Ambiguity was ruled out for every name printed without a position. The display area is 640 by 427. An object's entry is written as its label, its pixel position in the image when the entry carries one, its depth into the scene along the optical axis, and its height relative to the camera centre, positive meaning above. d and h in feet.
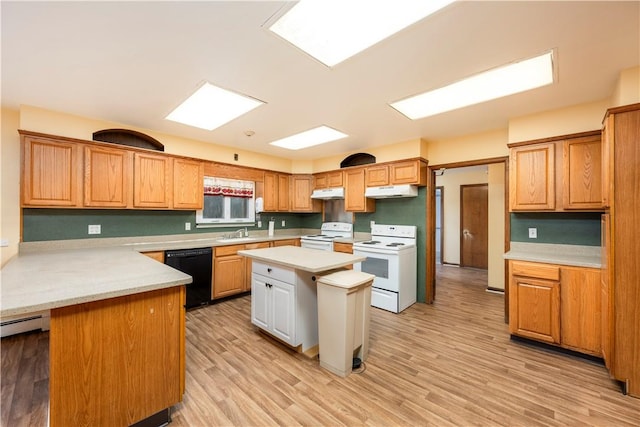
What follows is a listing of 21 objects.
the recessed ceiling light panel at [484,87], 6.84 +3.93
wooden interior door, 20.45 -0.94
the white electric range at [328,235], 15.37 -1.46
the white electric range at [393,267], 11.94 -2.63
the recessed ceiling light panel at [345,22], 4.75 +3.90
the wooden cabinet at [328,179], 16.10 +2.26
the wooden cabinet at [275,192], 16.57 +1.44
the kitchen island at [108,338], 4.45 -2.42
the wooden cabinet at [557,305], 7.86 -2.97
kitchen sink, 13.76 -1.42
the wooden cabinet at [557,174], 8.41 +1.43
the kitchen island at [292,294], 8.00 -2.64
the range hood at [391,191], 12.85 +1.19
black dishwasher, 11.43 -2.51
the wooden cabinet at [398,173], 12.80 +2.16
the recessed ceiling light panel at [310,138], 12.31 +3.97
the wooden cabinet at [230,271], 12.76 -3.01
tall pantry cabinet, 6.41 -0.72
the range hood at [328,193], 15.89 +1.32
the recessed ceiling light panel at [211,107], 8.48 +3.99
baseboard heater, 9.12 -4.10
